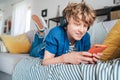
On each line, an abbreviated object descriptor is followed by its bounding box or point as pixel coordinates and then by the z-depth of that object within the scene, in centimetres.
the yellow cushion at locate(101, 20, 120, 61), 82
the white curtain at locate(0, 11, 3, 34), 532
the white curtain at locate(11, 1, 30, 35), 446
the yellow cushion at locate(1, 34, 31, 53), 200
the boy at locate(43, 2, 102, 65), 87
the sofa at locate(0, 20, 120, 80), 56
